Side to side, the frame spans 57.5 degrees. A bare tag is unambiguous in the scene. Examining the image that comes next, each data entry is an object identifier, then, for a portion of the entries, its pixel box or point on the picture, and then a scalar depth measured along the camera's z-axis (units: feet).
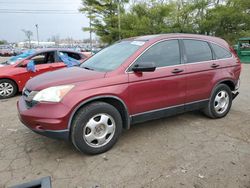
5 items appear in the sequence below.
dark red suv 9.66
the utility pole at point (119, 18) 90.65
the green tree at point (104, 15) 96.12
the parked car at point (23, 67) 21.62
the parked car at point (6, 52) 120.98
